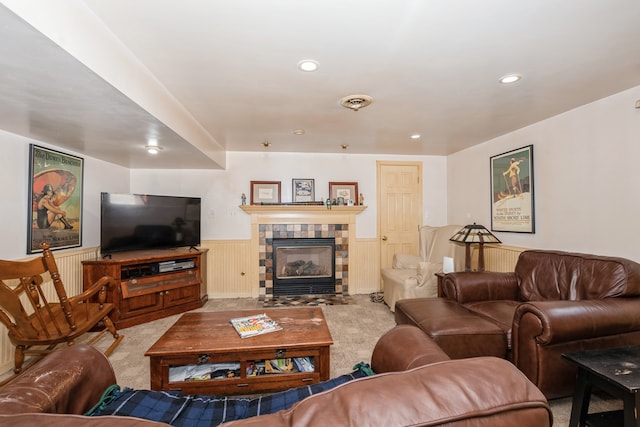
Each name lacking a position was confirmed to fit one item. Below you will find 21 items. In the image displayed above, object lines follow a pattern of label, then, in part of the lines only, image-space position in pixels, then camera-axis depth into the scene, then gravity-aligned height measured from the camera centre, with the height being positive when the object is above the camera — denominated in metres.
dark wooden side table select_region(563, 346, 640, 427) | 1.35 -0.76
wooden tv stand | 3.29 -0.75
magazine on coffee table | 2.07 -0.78
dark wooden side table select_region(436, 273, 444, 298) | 3.07 -0.67
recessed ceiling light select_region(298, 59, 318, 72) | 1.91 +1.02
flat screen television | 3.42 -0.03
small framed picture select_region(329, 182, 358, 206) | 4.73 +0.45
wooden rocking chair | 2.10 -0.74
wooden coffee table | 1.82 -0.89
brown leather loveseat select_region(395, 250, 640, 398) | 1.80 -0.67
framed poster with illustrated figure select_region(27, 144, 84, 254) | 2.79 +0.21
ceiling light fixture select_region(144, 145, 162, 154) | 3.09 +0.76
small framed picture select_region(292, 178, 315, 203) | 4.66 +0.47
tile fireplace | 4.60 -0.61
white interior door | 4.83 +0.21
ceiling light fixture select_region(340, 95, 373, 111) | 2.45 +1.01
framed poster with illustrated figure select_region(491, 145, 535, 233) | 3.31 +0.34
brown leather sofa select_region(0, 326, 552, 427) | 0.53 -0.35
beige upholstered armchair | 3.48 -0.61
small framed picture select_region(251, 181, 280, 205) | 4.58 +0.43
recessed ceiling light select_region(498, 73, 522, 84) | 2.13 +1.04
